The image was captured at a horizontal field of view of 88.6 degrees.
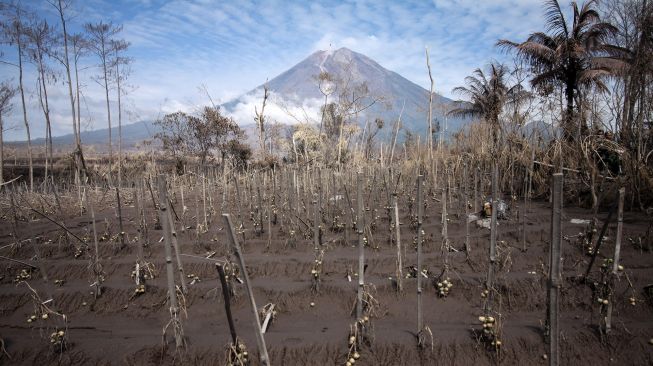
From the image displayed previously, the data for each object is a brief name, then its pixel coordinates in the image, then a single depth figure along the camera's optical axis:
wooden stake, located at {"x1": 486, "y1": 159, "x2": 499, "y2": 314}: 2.99
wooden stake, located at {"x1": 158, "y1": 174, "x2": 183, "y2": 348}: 2.93
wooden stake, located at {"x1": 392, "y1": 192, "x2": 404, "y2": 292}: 3.91
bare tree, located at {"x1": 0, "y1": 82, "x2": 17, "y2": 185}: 14.99
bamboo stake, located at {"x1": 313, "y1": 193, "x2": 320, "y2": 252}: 4.57
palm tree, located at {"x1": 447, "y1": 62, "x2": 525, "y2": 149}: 20.83
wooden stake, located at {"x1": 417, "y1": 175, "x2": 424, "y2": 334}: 3.11
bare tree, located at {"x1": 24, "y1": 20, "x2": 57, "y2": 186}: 13.30
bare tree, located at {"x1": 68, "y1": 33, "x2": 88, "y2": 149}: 13.89
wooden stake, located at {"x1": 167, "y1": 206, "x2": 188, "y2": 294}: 3.69
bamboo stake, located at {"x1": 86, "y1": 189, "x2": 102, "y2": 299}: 4.28
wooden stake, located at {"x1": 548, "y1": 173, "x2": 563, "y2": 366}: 1.98
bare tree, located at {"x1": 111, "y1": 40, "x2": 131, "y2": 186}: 16.03
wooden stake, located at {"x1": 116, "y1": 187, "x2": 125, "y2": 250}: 5.51
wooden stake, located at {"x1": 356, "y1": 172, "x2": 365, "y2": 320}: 2.96
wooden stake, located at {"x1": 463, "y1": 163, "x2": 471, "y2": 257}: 4.79
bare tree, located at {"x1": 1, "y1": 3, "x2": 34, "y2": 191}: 13.06
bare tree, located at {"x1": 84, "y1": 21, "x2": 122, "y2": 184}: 15.25
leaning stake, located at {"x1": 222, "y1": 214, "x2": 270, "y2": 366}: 1.87
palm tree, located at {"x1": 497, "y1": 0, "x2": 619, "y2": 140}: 12.83
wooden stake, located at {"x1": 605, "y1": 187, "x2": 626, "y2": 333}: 3.21
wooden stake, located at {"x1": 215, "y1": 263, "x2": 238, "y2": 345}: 2.02
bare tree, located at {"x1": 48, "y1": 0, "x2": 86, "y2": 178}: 12.85
